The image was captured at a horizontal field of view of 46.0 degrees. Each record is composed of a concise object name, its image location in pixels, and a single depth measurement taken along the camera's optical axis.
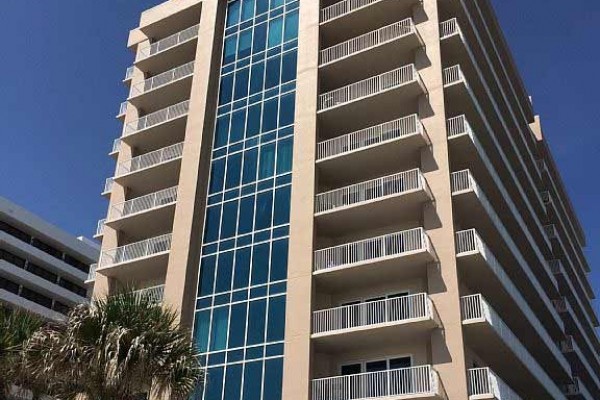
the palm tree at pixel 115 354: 19.86
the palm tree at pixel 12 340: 21.69
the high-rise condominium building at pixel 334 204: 29.95
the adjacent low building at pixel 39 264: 62.31
